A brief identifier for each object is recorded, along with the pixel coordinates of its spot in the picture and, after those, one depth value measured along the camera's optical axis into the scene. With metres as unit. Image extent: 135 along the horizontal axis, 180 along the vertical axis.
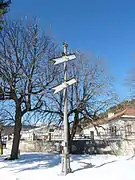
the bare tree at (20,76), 11.52
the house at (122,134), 13.91
